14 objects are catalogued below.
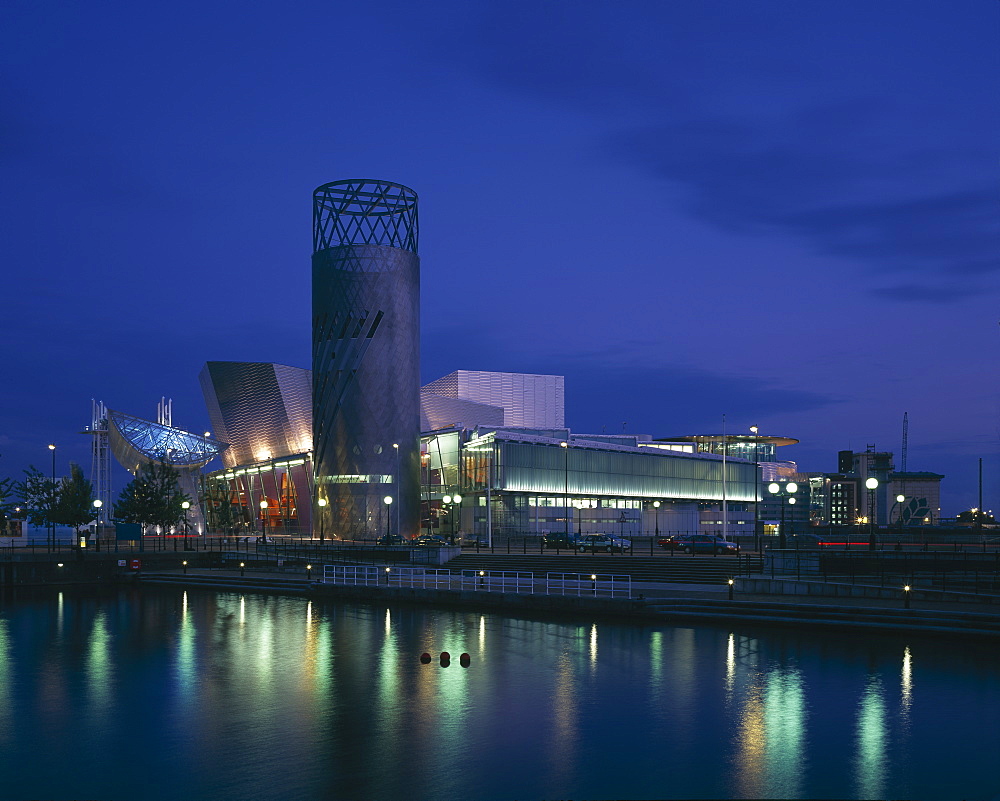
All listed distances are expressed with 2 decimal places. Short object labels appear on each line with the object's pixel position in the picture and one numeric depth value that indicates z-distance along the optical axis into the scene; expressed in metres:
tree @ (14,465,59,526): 90.14
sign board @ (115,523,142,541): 78.62
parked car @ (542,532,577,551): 66.51
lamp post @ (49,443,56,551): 80.66
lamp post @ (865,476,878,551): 48.69
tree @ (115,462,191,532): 90.12
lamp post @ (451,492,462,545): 102.06
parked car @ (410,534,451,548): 71.19
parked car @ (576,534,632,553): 61.47
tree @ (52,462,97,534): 85.37
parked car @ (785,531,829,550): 60.09
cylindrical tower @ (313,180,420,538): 98.38
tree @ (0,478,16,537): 75.67
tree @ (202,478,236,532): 121.19
